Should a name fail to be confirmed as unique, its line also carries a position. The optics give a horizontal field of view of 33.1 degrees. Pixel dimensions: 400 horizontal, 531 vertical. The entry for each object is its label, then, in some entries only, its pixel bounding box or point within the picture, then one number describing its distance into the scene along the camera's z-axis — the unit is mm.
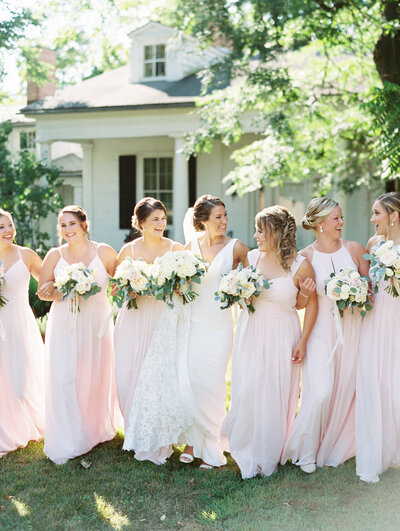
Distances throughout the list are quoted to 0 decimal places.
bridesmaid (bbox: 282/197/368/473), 5559
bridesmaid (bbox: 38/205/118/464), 6070
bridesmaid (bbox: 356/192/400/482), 5449
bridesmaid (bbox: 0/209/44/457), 6273
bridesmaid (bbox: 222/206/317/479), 5613
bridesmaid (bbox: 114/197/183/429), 6180
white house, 17562
